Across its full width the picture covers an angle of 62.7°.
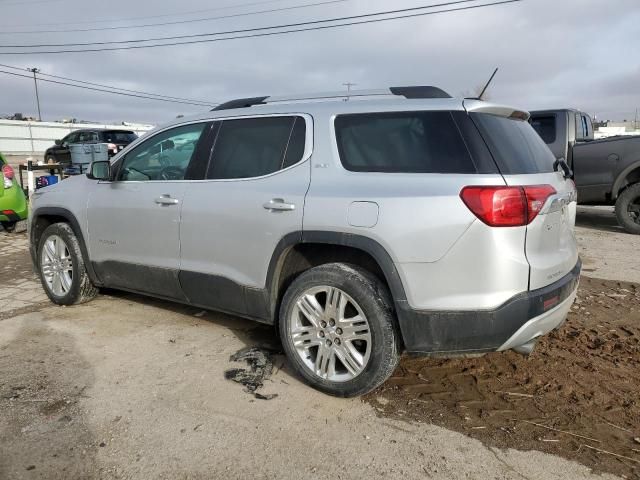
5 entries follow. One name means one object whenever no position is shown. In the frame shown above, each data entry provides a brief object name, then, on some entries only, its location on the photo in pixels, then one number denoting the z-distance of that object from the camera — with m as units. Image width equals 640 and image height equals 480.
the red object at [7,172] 8.53
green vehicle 8.49
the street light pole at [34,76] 61.70
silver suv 2.80
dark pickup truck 8.60
